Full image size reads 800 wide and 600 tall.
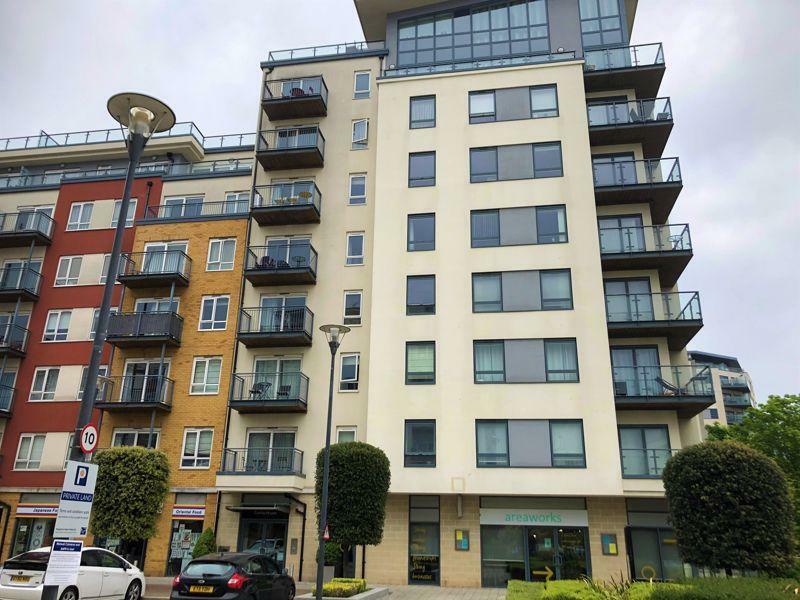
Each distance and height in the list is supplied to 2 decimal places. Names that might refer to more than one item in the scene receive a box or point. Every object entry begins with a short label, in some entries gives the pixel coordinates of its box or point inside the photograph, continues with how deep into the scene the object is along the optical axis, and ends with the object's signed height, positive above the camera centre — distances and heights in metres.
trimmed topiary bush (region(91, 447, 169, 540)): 22.72 +1.49
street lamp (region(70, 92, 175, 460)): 9.59 +6.09
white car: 14.53 -0.91
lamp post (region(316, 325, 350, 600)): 15.20 +1.49
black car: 13.50 -0.79
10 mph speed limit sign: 8.50 +1.24
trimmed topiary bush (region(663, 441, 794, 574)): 13.44 +0.82
